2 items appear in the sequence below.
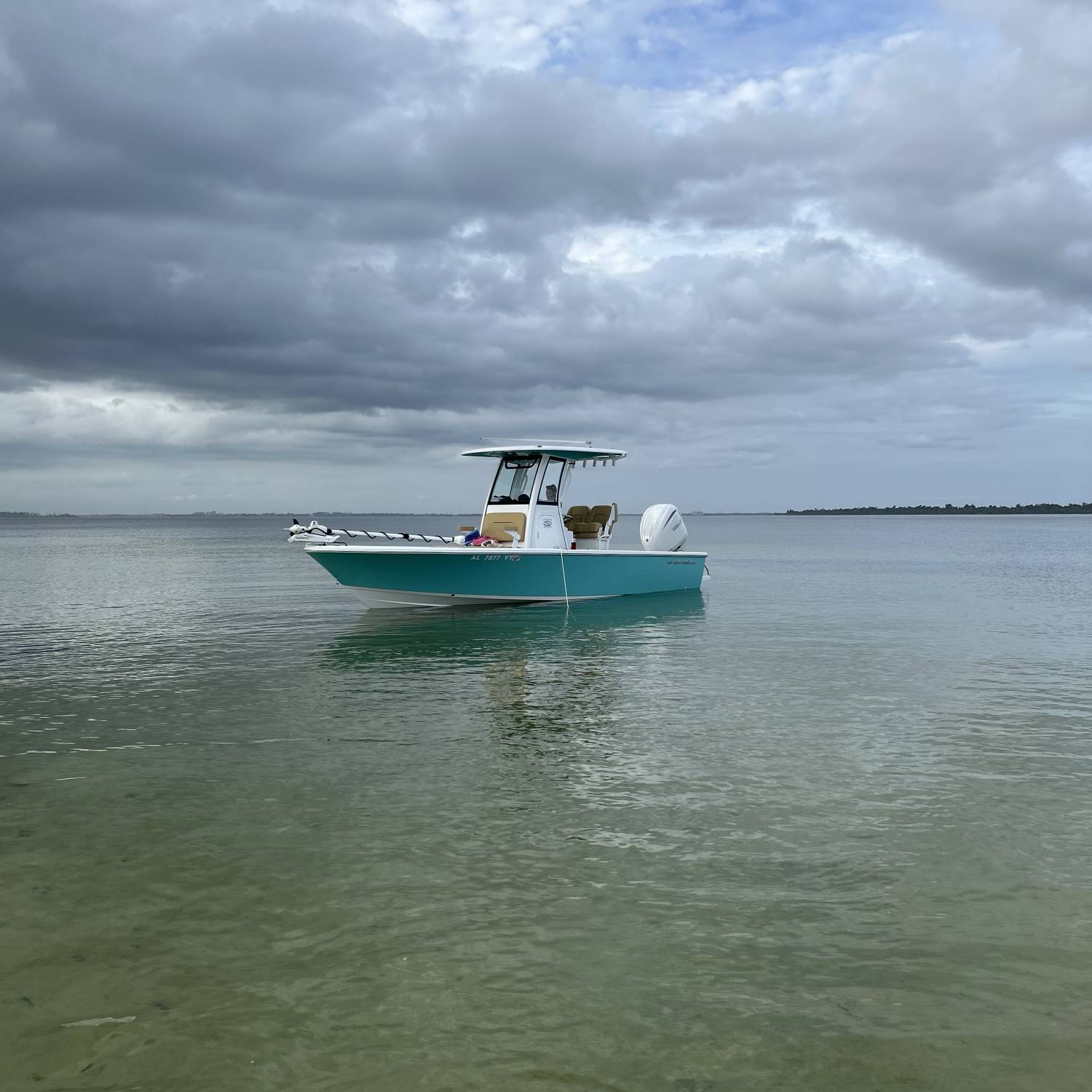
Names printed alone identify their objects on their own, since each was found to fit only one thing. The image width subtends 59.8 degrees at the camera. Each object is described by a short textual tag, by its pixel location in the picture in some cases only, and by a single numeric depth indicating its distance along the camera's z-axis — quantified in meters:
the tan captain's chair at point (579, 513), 29.36
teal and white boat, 25.08
